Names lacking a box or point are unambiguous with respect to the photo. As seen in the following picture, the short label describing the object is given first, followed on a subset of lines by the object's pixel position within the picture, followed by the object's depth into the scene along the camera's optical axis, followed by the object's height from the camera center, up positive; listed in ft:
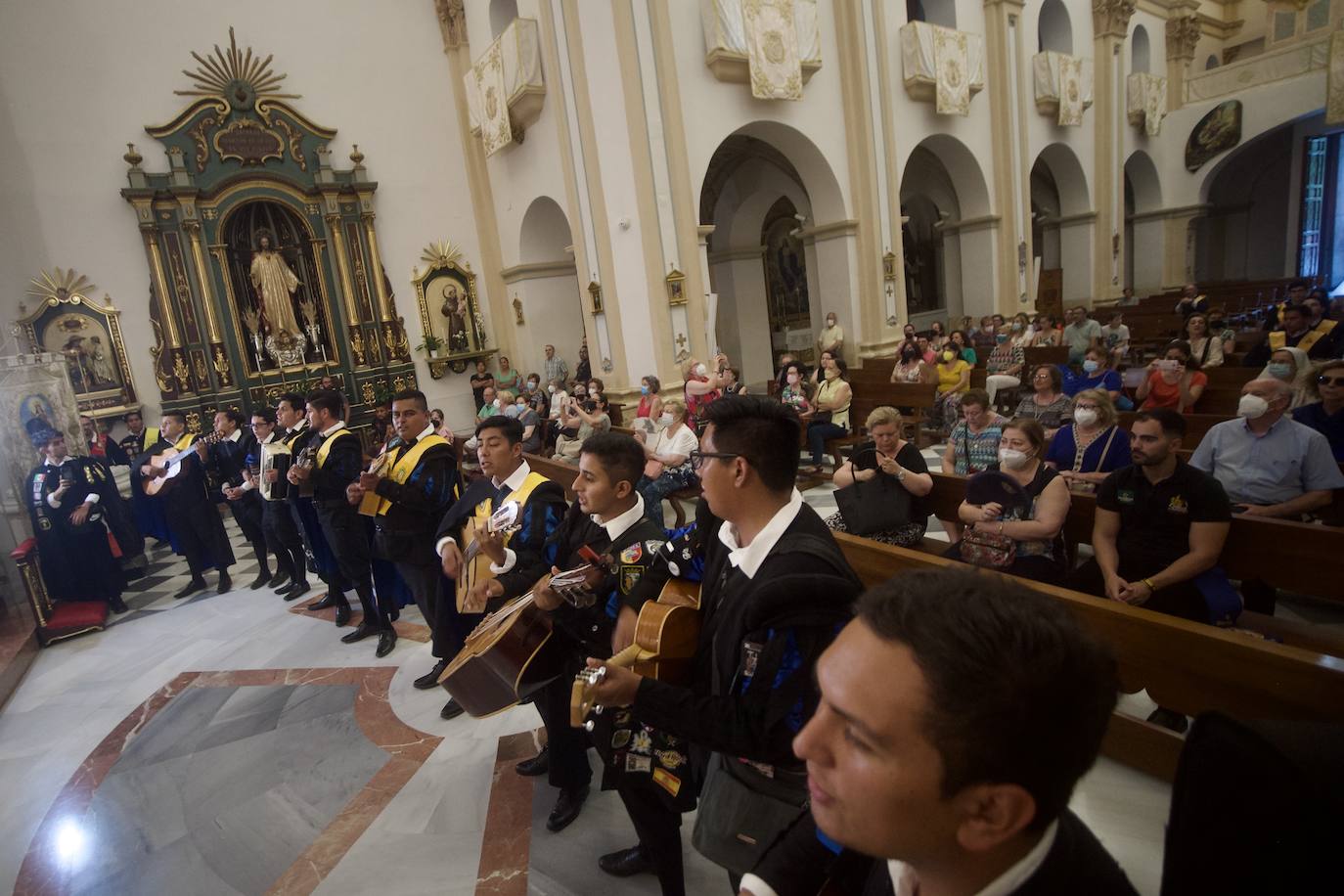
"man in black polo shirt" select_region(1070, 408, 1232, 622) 10.10 -3.73
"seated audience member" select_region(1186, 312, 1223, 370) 25.79 -2.77
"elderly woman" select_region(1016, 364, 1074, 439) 18.22 -2.97
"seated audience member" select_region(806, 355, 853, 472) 25.71 -3.64
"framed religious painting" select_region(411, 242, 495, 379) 44.24 +3.10
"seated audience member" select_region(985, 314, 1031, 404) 29.43 -3.31
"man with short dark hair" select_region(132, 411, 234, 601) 21.45 -3.77
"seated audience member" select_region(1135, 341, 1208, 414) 19.81 -3.10
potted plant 44.15 +1.05
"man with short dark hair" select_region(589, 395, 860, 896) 4.66 -2.01
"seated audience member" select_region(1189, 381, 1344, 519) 12.41 -3.64
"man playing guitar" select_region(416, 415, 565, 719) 9.69 -2.47
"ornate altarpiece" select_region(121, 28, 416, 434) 37.45 +7.16
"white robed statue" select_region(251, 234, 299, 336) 40.70 +5.53
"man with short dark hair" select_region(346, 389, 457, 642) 13.42 -2.44
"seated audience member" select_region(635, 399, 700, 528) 20.30 -3.74
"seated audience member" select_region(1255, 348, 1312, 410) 16.40 -2.65
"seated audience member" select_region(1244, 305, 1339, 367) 23.94 -2.86
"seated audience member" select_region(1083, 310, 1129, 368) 31.99 -2.86
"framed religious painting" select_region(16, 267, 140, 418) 34.14 +3.34
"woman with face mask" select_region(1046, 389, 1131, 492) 14.10 -3.30
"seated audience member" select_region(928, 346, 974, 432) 28.71 -3.07
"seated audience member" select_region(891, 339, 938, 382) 29.27 -2.69
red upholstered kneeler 18.57 -5.79
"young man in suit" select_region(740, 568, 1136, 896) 2.55 -1.63
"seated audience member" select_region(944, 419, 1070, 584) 11.27 -3.61
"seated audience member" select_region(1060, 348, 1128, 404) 20.71 -2.76
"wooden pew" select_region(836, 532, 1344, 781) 6.77 -4.26
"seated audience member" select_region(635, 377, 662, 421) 26.43 -2.50
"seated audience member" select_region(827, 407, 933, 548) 13.08 -3.04
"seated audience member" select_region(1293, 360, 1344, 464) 13.99 -3.14
